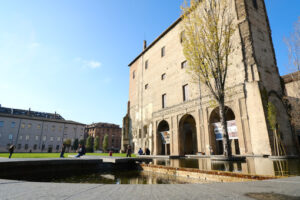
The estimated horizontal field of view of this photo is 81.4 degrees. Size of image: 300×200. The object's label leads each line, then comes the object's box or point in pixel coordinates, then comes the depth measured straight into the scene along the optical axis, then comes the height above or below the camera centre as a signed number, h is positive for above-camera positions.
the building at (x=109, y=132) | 83.81 +5.93
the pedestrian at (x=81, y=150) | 13.62 -0.41
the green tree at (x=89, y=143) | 74.50 +0.72
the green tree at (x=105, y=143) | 74.12 +0.73
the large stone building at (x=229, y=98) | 15.02 +5.04
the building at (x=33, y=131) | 48.03 +4.06
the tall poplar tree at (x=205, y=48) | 13.26 +7.43
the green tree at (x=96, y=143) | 75.64 +0.73
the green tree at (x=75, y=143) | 58.81 +0.40
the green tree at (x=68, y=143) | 58.29 +0.56
